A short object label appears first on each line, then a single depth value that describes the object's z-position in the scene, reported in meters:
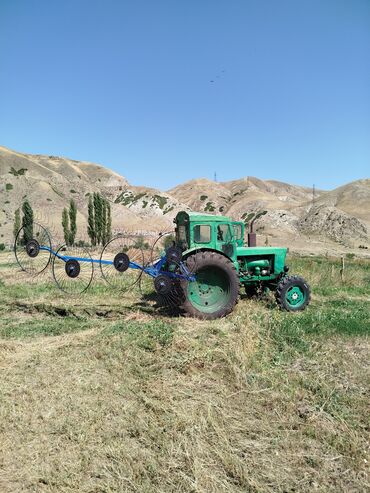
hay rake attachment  7.34
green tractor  7.76
